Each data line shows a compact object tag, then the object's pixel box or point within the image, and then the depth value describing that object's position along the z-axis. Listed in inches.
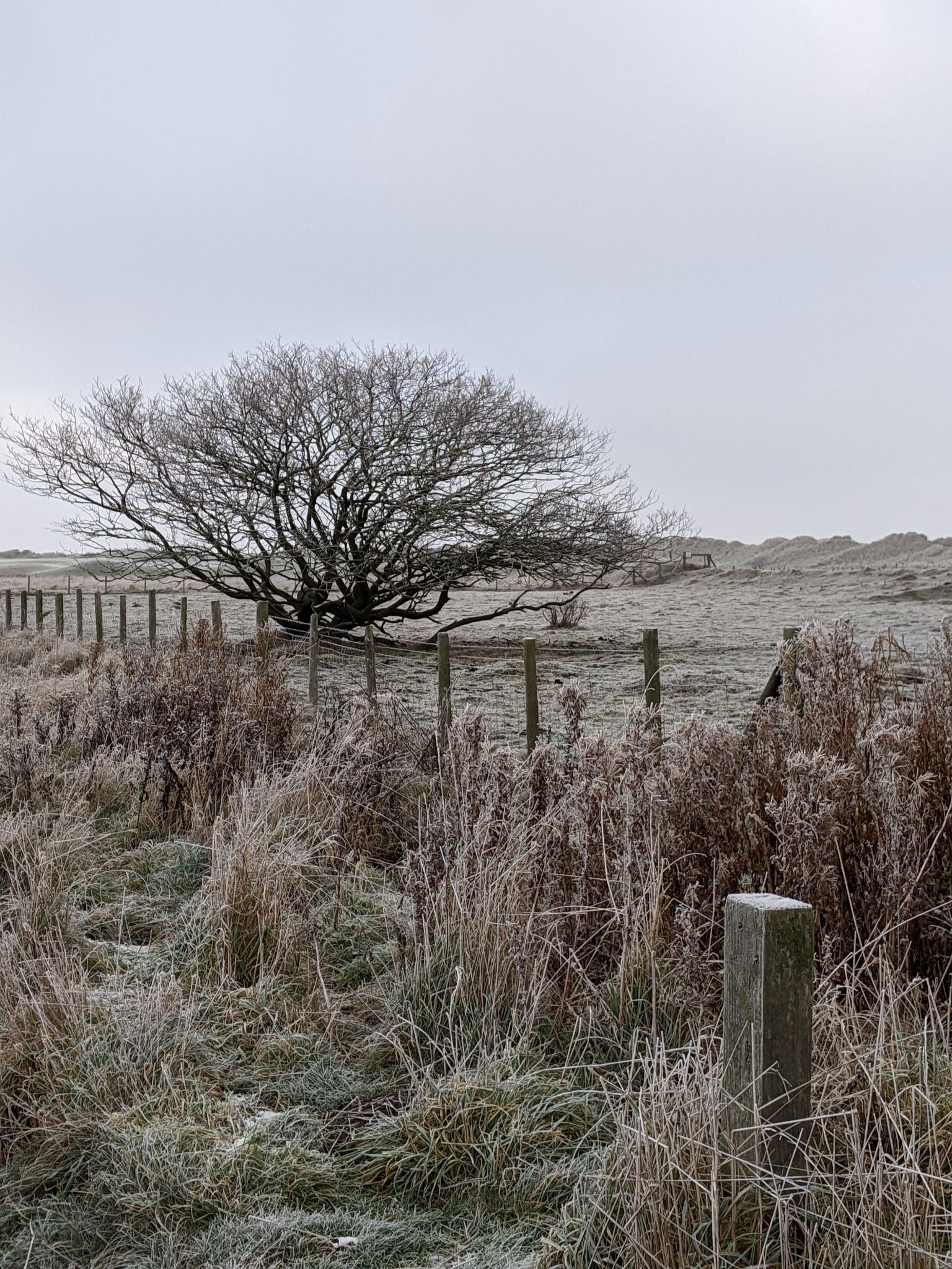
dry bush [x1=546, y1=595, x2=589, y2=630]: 778.8
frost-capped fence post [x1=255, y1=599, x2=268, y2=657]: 389.9
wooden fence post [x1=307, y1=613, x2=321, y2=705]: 393.7
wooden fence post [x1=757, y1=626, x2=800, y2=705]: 269.4
